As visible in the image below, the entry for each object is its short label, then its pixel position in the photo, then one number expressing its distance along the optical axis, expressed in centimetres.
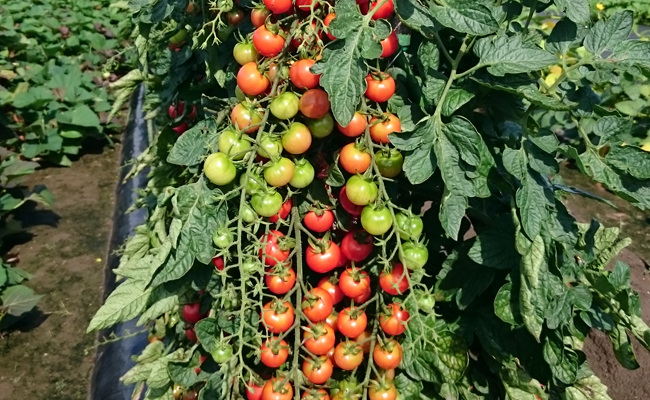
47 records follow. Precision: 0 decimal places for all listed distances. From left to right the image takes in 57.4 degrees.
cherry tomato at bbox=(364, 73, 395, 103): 111
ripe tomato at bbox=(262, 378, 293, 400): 123
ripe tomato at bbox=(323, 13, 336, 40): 107
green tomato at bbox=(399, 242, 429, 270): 115
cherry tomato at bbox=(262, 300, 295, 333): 118
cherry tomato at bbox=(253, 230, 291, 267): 118
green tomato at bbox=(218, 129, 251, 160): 112
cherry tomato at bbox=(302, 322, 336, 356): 122
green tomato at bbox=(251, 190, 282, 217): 112
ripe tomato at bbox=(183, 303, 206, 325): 152
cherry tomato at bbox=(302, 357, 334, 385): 124
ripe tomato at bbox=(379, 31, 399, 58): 109
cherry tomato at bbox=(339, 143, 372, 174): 112
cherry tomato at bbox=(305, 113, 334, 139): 114
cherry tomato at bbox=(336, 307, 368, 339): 125
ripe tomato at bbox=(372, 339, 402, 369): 125
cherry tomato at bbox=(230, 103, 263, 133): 114
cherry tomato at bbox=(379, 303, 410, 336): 124
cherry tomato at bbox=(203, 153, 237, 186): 111
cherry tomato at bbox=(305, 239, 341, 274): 121
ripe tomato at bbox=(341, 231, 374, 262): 122
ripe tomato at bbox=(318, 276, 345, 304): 128
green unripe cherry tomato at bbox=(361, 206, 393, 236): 111
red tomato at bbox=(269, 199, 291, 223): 121
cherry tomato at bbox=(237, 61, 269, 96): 113
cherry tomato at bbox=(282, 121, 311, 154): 111
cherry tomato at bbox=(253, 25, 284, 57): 109
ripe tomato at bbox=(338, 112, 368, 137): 111
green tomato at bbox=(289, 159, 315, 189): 114
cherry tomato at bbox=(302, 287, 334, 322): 120
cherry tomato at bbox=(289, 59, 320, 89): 106
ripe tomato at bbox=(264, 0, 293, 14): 107
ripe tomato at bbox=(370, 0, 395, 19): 109
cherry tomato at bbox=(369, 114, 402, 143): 114
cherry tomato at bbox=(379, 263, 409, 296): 118
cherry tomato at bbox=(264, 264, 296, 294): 117
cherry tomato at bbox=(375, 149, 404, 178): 116
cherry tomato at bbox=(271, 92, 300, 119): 109
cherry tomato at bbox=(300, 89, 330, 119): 109
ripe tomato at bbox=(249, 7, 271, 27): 115
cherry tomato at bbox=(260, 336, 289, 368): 119
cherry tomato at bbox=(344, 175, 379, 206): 111
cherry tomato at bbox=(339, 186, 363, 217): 120
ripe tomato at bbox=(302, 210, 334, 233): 121
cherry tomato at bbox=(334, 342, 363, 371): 126
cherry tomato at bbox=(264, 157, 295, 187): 110
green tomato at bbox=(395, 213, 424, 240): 117
